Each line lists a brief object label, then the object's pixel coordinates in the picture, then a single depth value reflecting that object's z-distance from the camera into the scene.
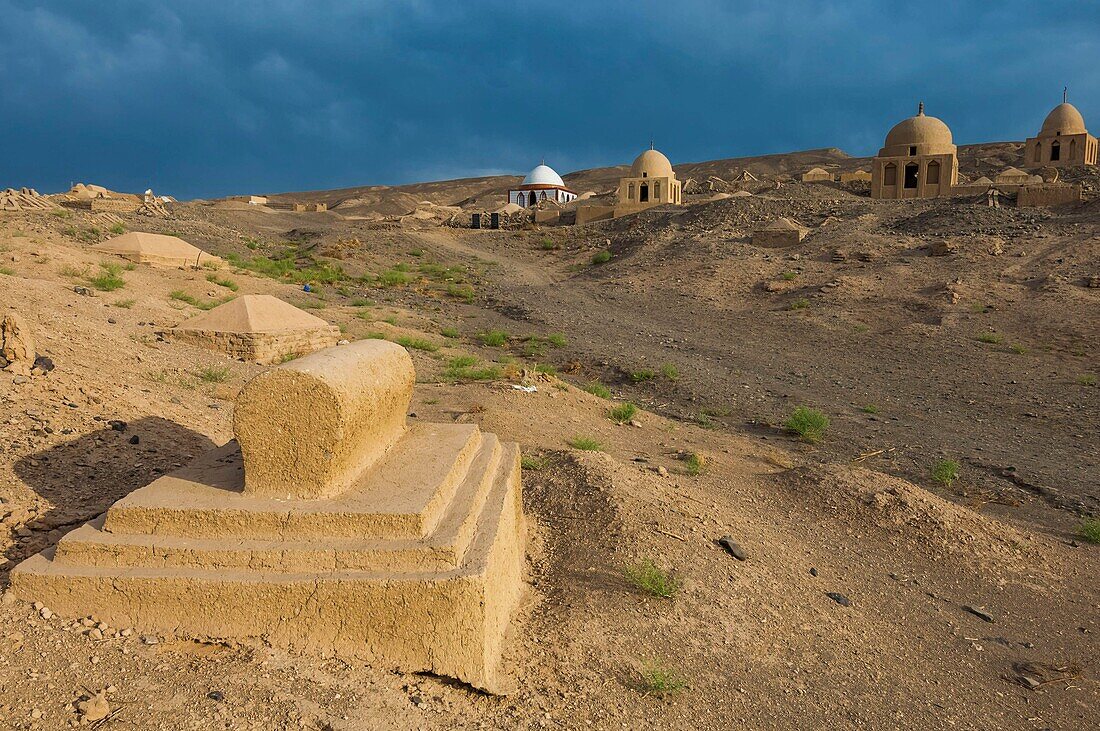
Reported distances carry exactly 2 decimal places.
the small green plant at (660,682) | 2.93
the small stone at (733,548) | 4.13
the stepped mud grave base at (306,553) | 2.69
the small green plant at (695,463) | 5.61
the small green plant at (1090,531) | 4.81
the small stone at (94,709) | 2.26
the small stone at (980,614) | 3.86
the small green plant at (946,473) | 5.98
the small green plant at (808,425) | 7.20
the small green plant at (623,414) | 7.29
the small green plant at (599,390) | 8.46
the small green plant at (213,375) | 6.65
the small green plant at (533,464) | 5.19
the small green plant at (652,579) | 3.58
